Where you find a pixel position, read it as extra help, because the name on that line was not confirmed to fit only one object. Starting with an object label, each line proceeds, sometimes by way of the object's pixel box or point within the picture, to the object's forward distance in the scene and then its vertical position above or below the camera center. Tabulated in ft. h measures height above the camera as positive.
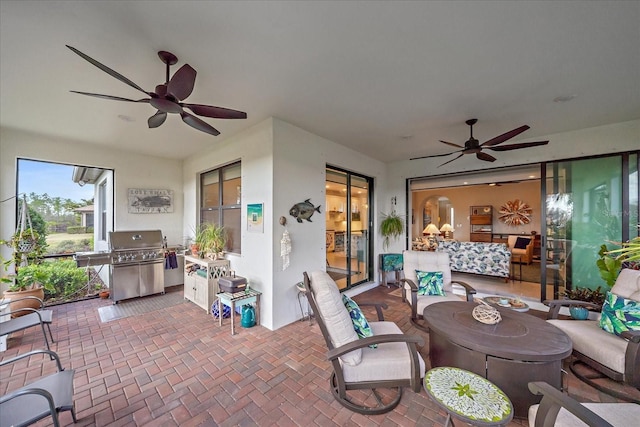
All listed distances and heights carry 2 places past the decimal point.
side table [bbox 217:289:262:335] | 10.68 -3.94
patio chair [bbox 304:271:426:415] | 5.93 -3.78
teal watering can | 11.25 -4.85
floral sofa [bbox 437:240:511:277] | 18.24 -3.50
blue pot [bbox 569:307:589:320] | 9.30 -3.90
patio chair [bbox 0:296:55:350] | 8.12 -3.86
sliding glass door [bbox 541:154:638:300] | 11.89 -0.05
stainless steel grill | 14.42 -3.16
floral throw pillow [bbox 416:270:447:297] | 11.40 -3.38
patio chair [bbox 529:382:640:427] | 3.82 -3.73
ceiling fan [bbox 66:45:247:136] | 6.09 +3.16
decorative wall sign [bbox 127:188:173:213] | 16.67 +0.91
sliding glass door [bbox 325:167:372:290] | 15.56 -0.94
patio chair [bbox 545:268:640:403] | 6.41 -3.89
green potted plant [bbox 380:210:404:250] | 18.70 -1.09
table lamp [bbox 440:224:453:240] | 29.81 -2.13
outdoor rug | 12.66 -5.37
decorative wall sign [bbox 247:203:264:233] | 11.78 -0.25
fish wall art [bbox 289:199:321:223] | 12.16 +0.16
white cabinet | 12.82 -3.63
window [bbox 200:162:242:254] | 14.21 +0.87
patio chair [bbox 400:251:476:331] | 10.82 -3.34
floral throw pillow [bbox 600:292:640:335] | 7.14 -3.15
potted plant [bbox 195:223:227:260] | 13.97 -1.69
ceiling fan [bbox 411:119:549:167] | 9.70 +3.00
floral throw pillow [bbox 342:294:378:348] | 6.75 -3.06
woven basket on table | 7.21 -3.12
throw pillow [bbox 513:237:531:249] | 23.23 -2.89
